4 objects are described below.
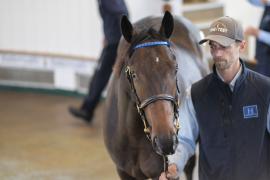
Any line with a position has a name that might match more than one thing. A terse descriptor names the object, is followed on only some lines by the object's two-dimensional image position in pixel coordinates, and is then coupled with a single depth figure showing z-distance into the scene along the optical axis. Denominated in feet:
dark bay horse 13.27
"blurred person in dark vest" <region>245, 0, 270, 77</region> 26.29
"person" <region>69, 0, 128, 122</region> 30.88
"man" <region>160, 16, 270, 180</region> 14.04
